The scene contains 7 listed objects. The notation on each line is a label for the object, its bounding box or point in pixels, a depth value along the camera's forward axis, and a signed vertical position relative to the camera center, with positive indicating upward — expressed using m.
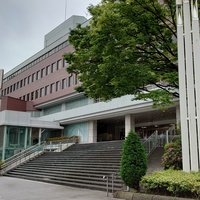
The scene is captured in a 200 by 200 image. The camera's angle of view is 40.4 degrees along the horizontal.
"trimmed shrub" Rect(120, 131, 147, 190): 9.91 -0.53
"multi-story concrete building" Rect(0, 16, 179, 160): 27.61 +4.15
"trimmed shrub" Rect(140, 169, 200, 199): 7.85 -1.09
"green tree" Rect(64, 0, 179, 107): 10.77 +4.18
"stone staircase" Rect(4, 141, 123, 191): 14.20 -1.42
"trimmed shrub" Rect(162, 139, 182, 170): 12.30 -0.45
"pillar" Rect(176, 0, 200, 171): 9.16 +2.34
